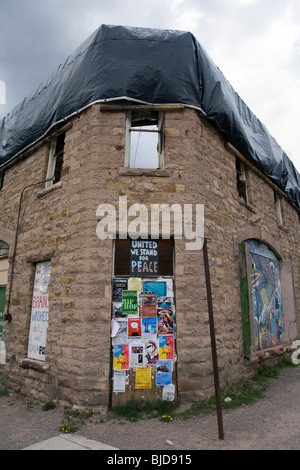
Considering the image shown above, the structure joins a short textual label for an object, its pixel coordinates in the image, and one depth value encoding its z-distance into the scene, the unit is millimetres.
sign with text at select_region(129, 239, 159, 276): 5004
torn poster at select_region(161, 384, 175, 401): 4566
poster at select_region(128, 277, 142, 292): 4921
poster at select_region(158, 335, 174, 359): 4734
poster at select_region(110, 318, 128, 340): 4688
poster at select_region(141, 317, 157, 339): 4793
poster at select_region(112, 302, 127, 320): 4770
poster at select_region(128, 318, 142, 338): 4758
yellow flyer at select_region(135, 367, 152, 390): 4586
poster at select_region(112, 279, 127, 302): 4840
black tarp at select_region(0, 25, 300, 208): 5652
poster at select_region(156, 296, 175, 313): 4902
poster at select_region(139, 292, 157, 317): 4852
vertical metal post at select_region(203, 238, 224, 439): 3422
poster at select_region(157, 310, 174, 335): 4824
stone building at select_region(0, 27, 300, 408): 4688
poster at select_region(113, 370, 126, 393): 4520
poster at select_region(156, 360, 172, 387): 4621
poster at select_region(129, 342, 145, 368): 4661
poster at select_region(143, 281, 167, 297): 4938
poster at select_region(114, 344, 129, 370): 4605
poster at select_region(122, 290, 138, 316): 4816
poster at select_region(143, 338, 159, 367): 4691
